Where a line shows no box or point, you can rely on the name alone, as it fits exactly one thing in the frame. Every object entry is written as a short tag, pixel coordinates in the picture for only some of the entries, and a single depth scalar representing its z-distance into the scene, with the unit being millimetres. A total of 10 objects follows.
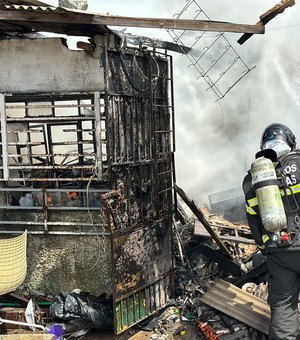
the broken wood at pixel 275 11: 5035
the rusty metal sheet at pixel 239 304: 5352
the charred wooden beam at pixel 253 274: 6523
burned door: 5844
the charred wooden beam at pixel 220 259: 7271
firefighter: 4645
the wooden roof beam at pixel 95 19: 4883
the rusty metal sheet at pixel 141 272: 5758
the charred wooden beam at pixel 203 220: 7062
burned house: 5844
